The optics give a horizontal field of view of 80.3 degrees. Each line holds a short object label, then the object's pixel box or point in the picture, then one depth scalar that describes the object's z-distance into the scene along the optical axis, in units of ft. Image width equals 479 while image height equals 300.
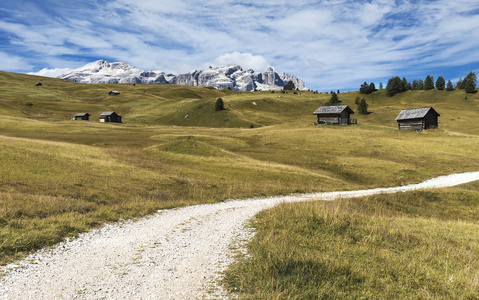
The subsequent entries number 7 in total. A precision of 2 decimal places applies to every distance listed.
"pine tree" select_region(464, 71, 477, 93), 541.34
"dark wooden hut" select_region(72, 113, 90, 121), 413.59
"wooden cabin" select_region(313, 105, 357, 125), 330.34
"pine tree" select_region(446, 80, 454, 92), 571.28
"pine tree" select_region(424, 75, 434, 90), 606.30
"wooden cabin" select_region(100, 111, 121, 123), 418.51
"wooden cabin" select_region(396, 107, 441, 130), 278.87
